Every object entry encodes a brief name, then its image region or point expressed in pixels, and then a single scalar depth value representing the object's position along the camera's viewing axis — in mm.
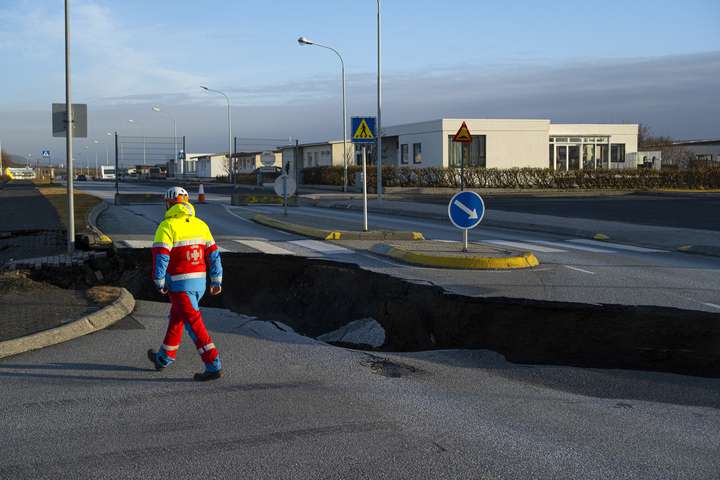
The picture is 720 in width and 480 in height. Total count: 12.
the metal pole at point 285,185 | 22547
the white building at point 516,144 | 52281
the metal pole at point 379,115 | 37094
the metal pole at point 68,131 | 12845
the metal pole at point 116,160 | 32059
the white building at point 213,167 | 95625
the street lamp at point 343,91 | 44062
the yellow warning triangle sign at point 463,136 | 15125
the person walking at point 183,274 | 6023
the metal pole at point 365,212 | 17359
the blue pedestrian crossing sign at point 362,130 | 16734
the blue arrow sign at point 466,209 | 12856
